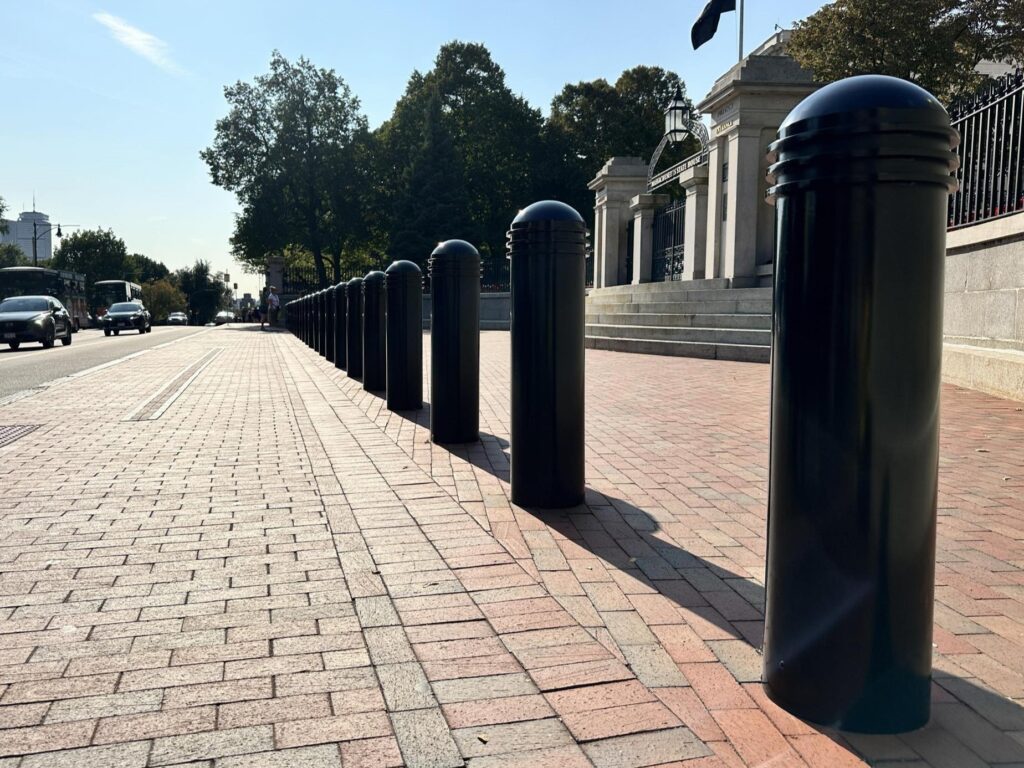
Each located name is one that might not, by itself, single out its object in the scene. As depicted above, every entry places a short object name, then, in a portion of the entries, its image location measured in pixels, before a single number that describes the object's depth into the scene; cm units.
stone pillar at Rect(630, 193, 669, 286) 2420
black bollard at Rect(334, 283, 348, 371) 1500
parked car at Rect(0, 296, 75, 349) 2377
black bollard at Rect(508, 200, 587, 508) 458
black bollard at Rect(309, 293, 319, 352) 2118
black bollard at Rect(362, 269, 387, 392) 1019
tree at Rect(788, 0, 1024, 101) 2367
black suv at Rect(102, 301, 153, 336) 4106
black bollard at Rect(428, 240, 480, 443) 669
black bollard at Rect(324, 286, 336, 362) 1695
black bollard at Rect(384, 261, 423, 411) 859
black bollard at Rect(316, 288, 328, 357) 1855
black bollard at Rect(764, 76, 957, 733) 216
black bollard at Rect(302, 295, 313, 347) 2369
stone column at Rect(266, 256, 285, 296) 5947
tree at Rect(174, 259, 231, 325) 12306
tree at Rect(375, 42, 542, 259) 6034
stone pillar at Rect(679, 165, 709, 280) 1953
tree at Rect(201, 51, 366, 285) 5878
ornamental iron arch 2710
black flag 2458
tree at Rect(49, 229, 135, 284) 9919
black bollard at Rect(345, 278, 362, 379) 1264
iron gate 2202
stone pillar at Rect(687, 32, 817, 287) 1688
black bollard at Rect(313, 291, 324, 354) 1952
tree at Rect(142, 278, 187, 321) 10456
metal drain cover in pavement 739
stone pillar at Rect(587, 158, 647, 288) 2767
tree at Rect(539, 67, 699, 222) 6016
